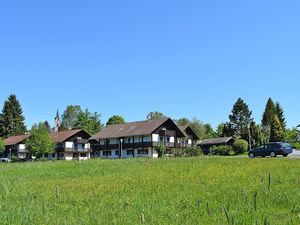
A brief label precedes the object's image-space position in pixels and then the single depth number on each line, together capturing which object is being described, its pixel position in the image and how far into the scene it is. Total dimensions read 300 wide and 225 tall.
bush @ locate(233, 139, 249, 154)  75.81
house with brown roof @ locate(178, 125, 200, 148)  90.21
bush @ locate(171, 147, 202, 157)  58.16
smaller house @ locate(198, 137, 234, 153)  101.35
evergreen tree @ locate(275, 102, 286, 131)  112.69
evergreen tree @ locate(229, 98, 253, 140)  117.31
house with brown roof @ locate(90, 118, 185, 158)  81.25
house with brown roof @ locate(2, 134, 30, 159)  107.88
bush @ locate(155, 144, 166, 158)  74.21
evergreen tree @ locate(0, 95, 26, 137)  124.31
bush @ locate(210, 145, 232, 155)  75.75
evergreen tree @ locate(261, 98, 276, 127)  115.82
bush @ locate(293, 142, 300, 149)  85.31
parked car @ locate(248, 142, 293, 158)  45.12
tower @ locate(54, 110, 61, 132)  150.69
